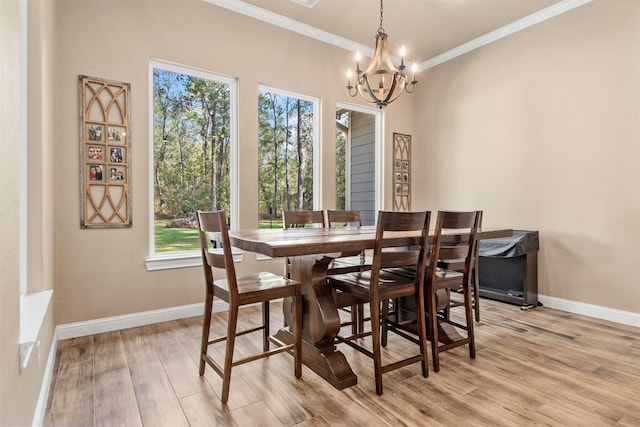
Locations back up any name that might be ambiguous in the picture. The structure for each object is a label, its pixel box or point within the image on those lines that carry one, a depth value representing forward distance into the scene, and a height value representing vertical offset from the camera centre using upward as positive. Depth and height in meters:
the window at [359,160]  4.42 +0.60
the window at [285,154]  3.73 +0.57
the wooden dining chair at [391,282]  1.86 -0.46
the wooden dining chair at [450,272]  2.08 -0.39
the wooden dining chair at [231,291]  1.79 -0.47
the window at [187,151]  3.16 +0.52
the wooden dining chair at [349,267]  2.33 -0.48
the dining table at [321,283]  1.84 -0.47
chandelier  2.53 +0.96
